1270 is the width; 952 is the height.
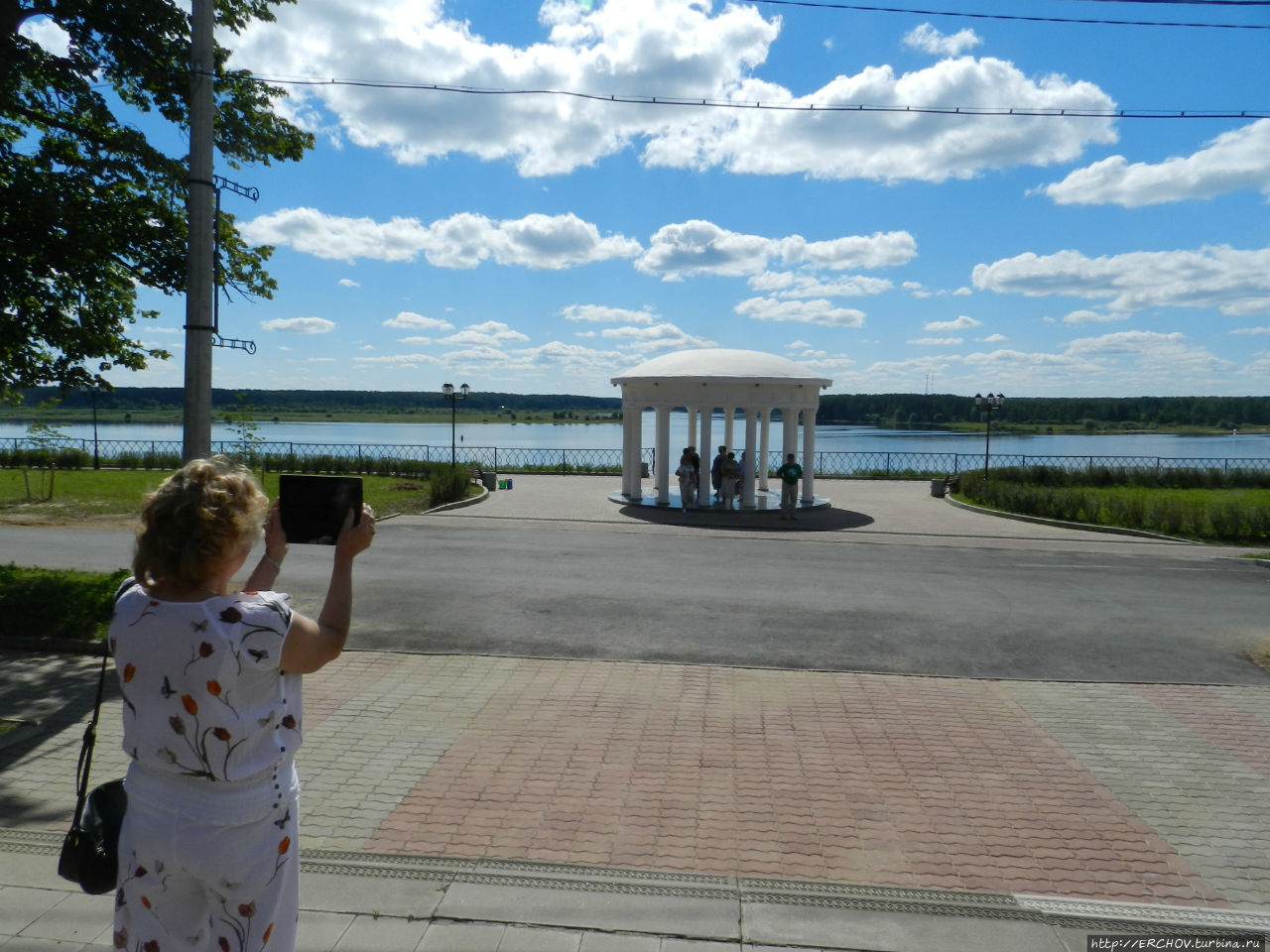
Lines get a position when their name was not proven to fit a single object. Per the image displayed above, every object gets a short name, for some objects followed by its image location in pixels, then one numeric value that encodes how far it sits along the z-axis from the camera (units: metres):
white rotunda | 22.09
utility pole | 7.53
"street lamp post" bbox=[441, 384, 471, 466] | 31.25
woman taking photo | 2.27
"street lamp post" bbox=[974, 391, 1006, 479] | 32.31
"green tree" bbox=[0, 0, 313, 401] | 10.27
